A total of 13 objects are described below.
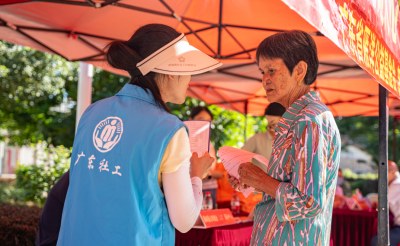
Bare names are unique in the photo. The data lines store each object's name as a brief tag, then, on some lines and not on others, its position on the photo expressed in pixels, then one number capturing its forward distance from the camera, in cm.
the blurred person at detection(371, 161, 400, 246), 390
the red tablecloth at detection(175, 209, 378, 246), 407
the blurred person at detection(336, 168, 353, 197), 874
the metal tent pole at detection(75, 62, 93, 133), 446
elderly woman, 119
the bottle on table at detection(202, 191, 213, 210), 297
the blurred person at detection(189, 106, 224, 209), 307
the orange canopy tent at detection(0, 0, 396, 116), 301
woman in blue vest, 103
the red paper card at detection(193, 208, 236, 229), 246
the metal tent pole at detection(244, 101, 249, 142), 715
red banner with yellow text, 109
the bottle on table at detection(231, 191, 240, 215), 322
